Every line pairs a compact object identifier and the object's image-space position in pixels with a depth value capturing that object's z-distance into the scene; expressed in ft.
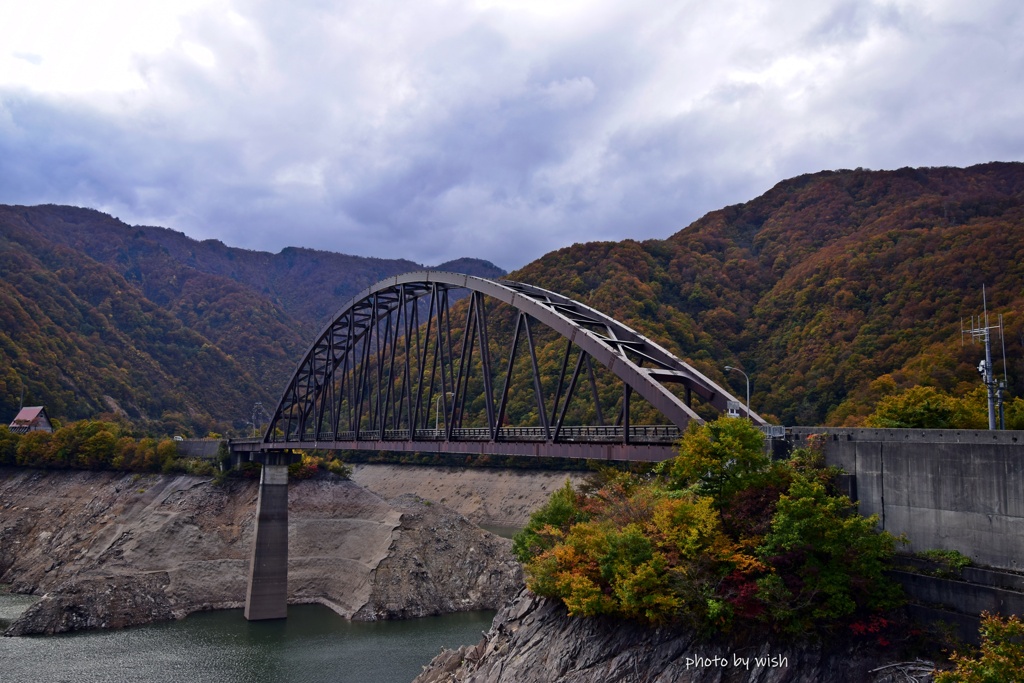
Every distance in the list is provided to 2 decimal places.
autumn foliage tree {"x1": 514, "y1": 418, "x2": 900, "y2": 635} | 81.61
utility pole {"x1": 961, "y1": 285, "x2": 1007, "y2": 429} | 96.99
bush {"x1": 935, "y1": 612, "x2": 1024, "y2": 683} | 61.67
